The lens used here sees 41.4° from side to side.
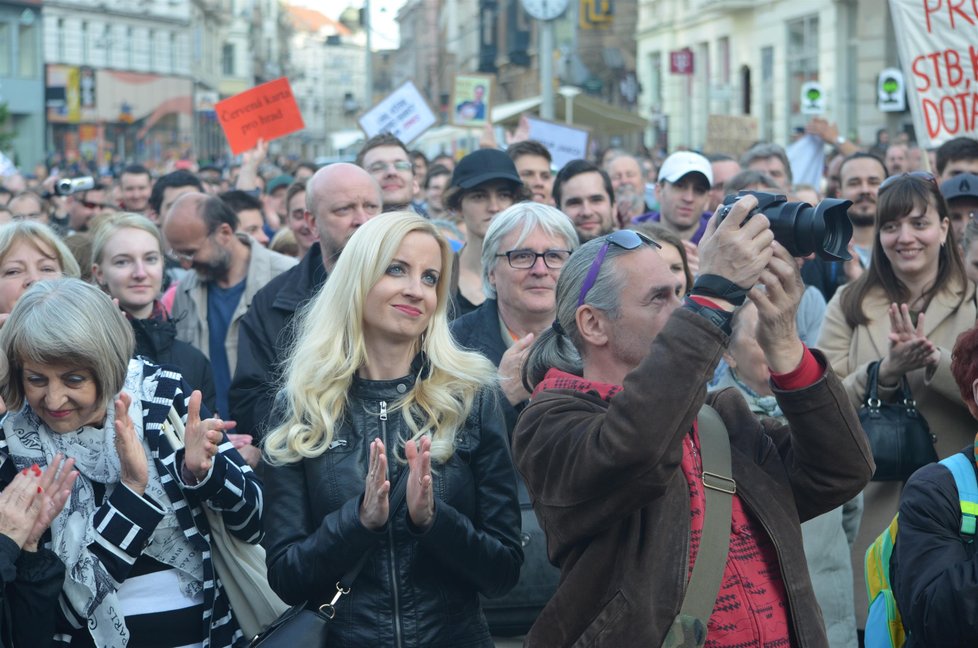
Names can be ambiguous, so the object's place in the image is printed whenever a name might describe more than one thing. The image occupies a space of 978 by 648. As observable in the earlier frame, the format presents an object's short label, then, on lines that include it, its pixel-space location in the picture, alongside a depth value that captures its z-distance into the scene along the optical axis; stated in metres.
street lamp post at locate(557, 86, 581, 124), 24.78
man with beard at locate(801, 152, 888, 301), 8.08
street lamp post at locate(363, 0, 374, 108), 40.88
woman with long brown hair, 5.16
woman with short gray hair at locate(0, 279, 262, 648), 3.66
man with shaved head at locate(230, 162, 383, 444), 5.45
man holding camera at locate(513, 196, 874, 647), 2.88
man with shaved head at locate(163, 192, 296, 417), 6.91
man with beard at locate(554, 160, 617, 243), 7.26
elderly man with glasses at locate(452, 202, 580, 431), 4.95
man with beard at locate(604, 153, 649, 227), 10.19
